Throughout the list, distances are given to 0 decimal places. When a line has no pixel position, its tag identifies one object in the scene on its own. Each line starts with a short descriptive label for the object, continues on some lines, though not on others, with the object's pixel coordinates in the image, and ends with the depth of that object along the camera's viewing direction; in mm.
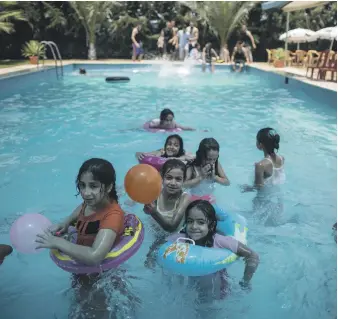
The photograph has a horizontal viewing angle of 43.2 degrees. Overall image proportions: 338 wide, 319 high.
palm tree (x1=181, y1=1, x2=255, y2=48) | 21531
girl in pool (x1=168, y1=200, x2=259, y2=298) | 2762
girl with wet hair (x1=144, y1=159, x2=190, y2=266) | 3359
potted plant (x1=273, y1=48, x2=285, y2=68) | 18750
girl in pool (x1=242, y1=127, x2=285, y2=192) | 4527
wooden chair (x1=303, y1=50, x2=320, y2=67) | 14274
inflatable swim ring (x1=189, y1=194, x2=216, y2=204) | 3541
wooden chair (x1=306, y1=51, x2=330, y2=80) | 13000
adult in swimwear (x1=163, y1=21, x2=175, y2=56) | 22922
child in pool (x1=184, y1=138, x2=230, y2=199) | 4355
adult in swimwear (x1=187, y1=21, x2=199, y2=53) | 21422
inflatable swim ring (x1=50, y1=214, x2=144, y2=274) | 2473
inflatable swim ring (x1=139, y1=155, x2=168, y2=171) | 4562
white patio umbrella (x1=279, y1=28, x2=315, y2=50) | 19297
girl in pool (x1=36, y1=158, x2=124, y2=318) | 2326
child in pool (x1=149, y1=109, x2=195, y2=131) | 7452
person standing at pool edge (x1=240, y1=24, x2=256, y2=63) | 21703
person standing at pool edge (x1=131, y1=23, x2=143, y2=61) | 21703
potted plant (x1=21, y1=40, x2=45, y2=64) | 19844
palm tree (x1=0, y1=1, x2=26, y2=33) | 16078
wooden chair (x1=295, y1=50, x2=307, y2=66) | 18944
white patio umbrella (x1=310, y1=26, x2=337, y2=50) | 16686
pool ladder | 16706
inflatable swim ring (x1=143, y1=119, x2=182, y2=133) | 7745
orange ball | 2953
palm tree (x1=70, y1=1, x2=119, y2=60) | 21031
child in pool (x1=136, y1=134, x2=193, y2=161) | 4824
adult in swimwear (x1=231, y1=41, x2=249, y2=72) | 19116
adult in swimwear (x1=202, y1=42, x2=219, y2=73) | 19641
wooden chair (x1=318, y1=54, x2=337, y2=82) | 12637
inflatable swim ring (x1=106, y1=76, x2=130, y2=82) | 15545
